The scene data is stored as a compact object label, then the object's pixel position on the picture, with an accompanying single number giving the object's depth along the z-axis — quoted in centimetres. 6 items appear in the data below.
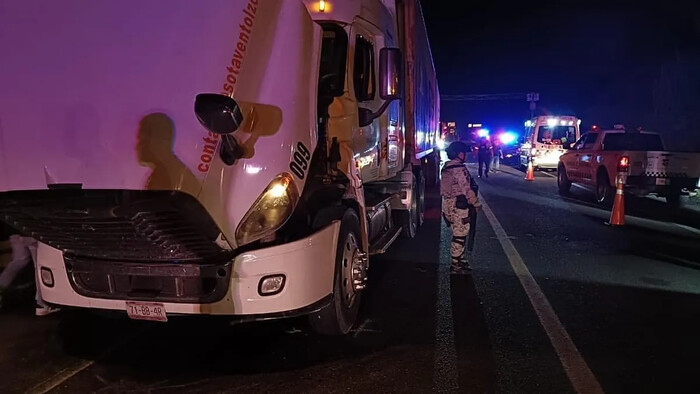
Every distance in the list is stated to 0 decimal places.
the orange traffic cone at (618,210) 1073
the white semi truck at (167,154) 367
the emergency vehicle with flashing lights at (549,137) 2275
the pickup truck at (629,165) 1246
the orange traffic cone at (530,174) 2048
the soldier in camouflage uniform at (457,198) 691
